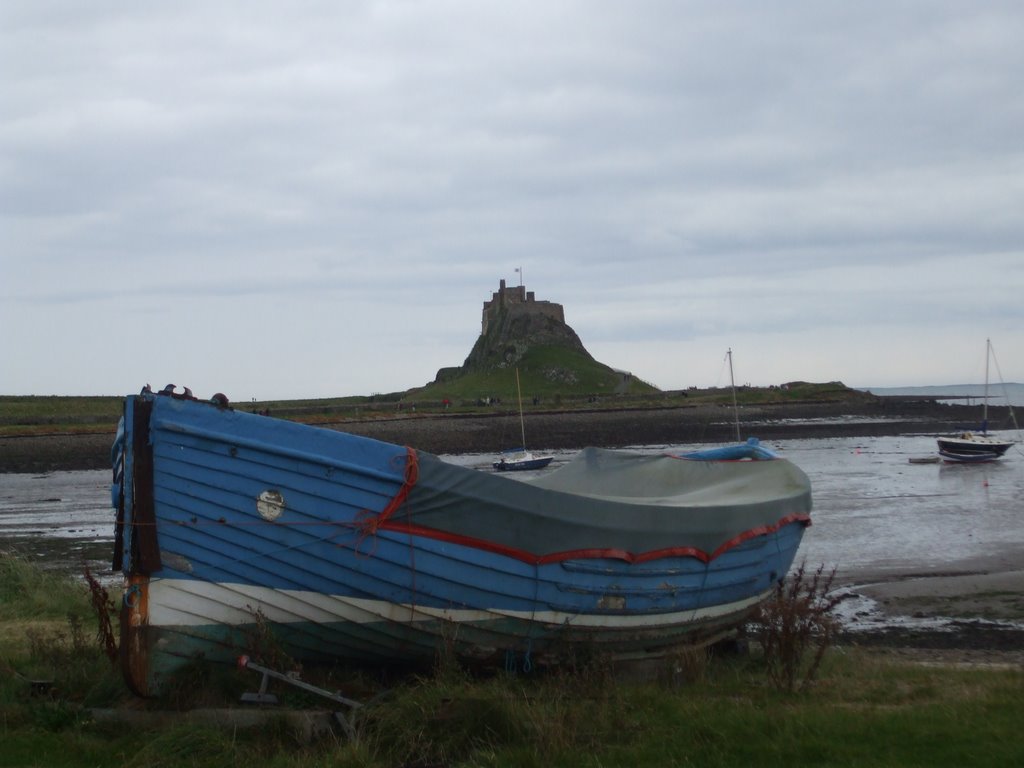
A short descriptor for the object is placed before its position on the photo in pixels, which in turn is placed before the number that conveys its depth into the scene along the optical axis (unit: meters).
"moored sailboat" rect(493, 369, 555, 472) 43.85
